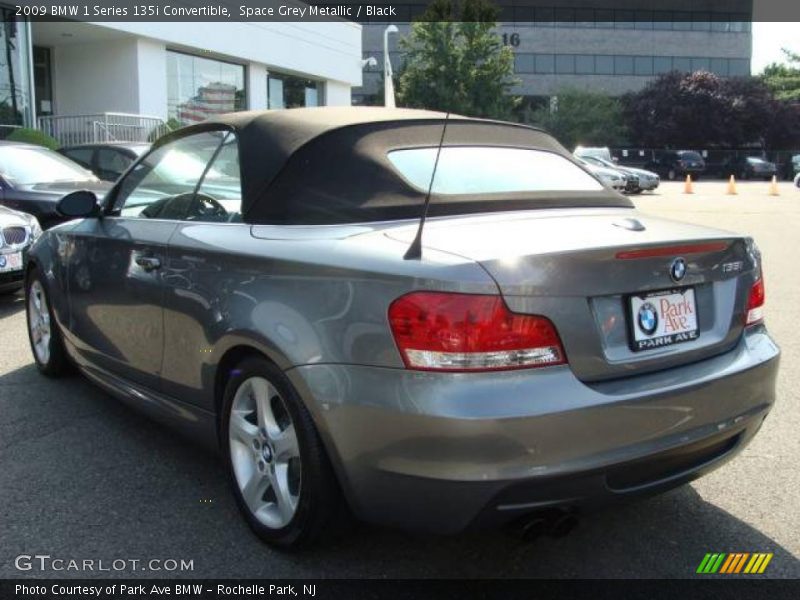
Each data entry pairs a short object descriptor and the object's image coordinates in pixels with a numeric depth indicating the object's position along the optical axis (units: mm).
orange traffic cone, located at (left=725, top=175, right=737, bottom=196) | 29378
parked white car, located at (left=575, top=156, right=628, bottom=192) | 27509
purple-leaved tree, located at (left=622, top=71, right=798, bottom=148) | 56406
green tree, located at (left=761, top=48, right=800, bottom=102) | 56844
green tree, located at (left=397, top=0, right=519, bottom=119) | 45219
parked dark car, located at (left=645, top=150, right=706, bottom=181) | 45562
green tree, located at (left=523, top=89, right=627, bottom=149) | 56094
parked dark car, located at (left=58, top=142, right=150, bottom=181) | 12516
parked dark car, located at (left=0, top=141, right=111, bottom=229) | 9289
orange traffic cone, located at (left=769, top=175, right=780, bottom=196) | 28577
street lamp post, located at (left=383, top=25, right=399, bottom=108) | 21750
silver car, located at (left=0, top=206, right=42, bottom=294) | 7340
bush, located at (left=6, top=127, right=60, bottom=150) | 16312
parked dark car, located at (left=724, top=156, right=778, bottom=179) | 48875
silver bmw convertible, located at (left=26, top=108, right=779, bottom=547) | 2346
